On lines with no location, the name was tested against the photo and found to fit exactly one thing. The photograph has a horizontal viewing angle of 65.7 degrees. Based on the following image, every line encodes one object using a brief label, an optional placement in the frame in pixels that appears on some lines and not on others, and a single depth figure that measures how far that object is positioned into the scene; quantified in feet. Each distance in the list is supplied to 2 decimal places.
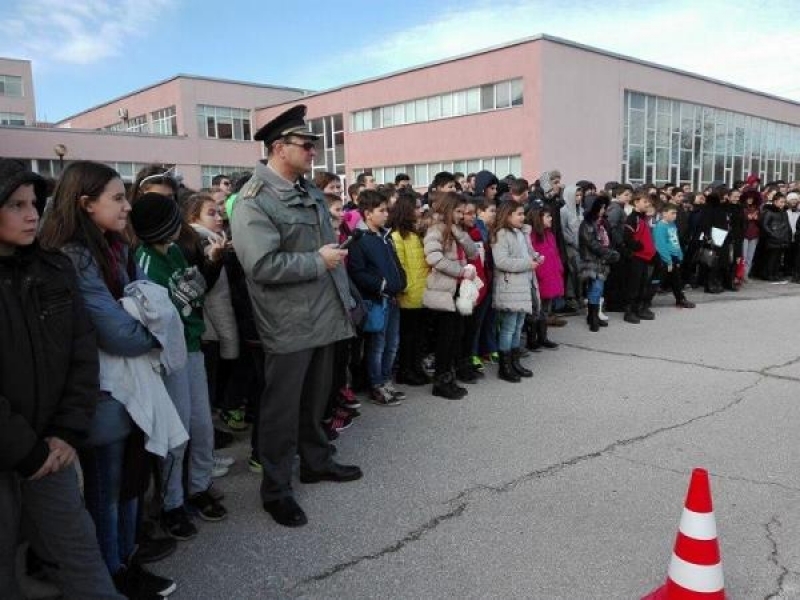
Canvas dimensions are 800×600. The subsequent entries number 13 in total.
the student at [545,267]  24.11
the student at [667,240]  31.48
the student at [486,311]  20.81
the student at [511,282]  20.24
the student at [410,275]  18.86
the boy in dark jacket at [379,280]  17.24
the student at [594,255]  27.63
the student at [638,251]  29.73
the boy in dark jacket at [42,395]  6.83
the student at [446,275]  18.38
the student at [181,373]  10.32
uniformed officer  10.71
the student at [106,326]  8.32
